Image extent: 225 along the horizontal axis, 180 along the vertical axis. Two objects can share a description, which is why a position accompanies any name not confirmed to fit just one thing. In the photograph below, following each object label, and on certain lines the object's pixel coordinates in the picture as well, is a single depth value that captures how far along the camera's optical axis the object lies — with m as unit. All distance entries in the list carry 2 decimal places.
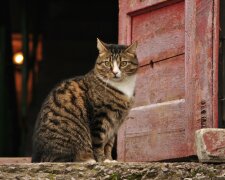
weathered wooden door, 6.41
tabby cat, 6.34
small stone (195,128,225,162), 5.54
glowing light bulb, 13.13
